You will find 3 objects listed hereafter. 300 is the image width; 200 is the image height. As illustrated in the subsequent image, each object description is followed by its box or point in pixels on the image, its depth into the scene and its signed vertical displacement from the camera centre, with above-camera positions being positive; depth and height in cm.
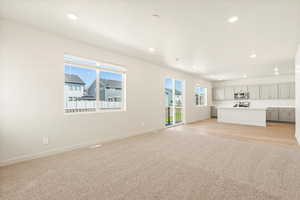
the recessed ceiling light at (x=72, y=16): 228 +144
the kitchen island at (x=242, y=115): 617 -79
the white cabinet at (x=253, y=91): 799 +47
